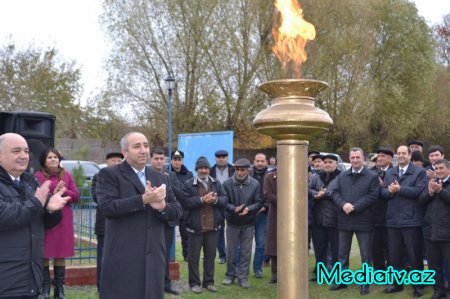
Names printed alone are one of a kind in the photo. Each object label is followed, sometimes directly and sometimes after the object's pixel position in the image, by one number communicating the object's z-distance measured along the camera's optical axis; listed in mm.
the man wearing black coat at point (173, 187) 7695
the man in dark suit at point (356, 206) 7840
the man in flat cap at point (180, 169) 9719
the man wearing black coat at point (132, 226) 4359
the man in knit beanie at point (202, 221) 7980
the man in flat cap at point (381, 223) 8289
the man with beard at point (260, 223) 9055
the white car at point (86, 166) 19533
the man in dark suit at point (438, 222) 6980
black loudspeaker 9273
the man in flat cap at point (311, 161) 10132
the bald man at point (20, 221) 3805
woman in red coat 6980
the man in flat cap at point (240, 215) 8477
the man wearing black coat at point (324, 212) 8484
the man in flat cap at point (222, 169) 9781
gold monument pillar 3156
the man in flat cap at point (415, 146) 9359
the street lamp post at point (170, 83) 15828
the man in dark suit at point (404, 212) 7520
